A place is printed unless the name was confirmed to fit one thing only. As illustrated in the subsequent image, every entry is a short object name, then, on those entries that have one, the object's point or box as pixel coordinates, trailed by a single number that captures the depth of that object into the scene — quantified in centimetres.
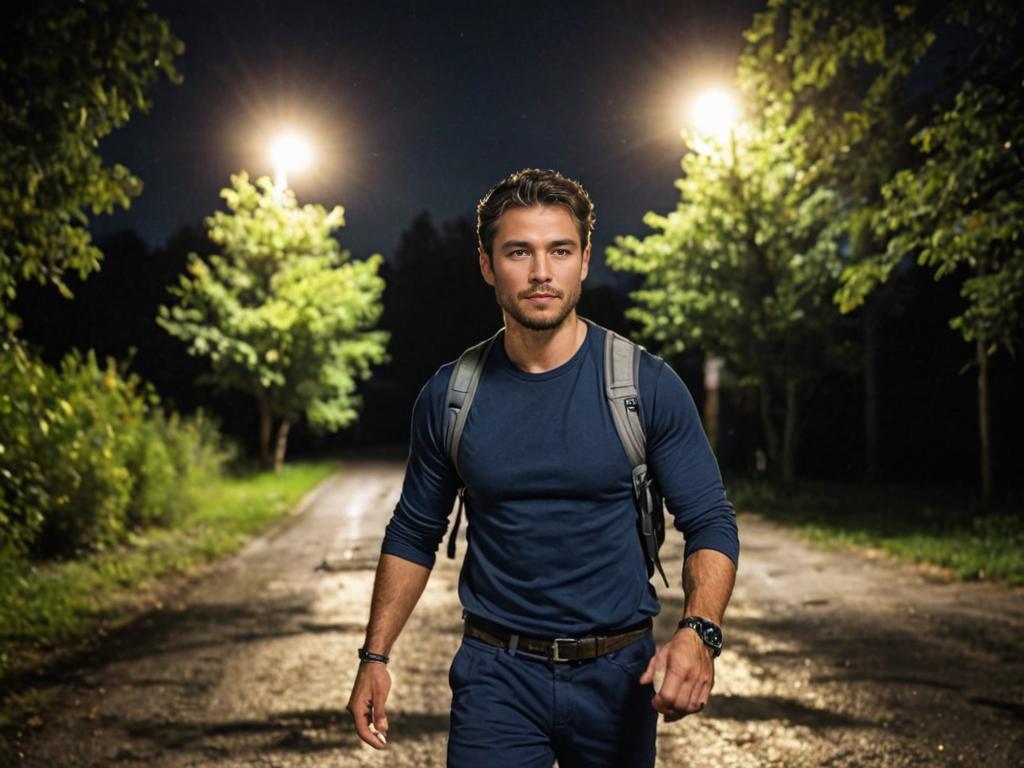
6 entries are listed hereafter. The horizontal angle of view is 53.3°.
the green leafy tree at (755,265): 2130
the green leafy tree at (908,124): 1045
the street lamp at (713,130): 2016
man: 277
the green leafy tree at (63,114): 709
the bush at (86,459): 722
